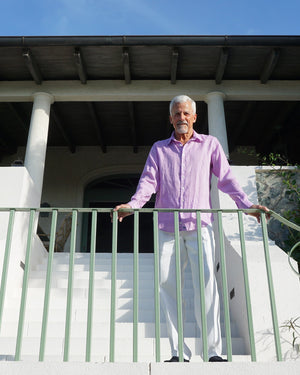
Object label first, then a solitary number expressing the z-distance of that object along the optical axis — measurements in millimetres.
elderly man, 2461
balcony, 2256
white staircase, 3256
